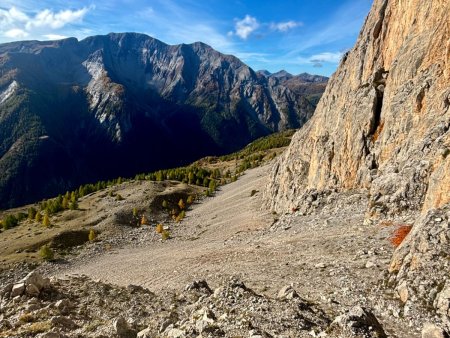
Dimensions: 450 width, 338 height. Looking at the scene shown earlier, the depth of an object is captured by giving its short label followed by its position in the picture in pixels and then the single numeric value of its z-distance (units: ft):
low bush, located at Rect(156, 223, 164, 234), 269.09
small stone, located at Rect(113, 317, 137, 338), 65.16
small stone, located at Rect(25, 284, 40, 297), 88.48
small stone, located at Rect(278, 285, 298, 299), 69.75
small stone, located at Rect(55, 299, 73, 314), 79.40
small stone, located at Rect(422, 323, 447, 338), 48.73
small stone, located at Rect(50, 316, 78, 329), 69.69
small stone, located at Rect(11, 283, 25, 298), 87.76
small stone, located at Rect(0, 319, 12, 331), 70.37
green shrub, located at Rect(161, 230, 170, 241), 247.91
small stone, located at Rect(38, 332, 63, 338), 60.30
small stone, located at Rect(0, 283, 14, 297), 87.28
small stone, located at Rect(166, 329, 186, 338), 57.16
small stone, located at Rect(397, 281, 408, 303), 64.51
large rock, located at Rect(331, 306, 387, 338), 50.67
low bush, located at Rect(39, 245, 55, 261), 214.48
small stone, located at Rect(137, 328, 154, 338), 61.36
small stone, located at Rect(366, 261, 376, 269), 84.38
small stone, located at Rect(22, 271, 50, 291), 91.35
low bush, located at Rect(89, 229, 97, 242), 250.16
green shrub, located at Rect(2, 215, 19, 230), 299.17
